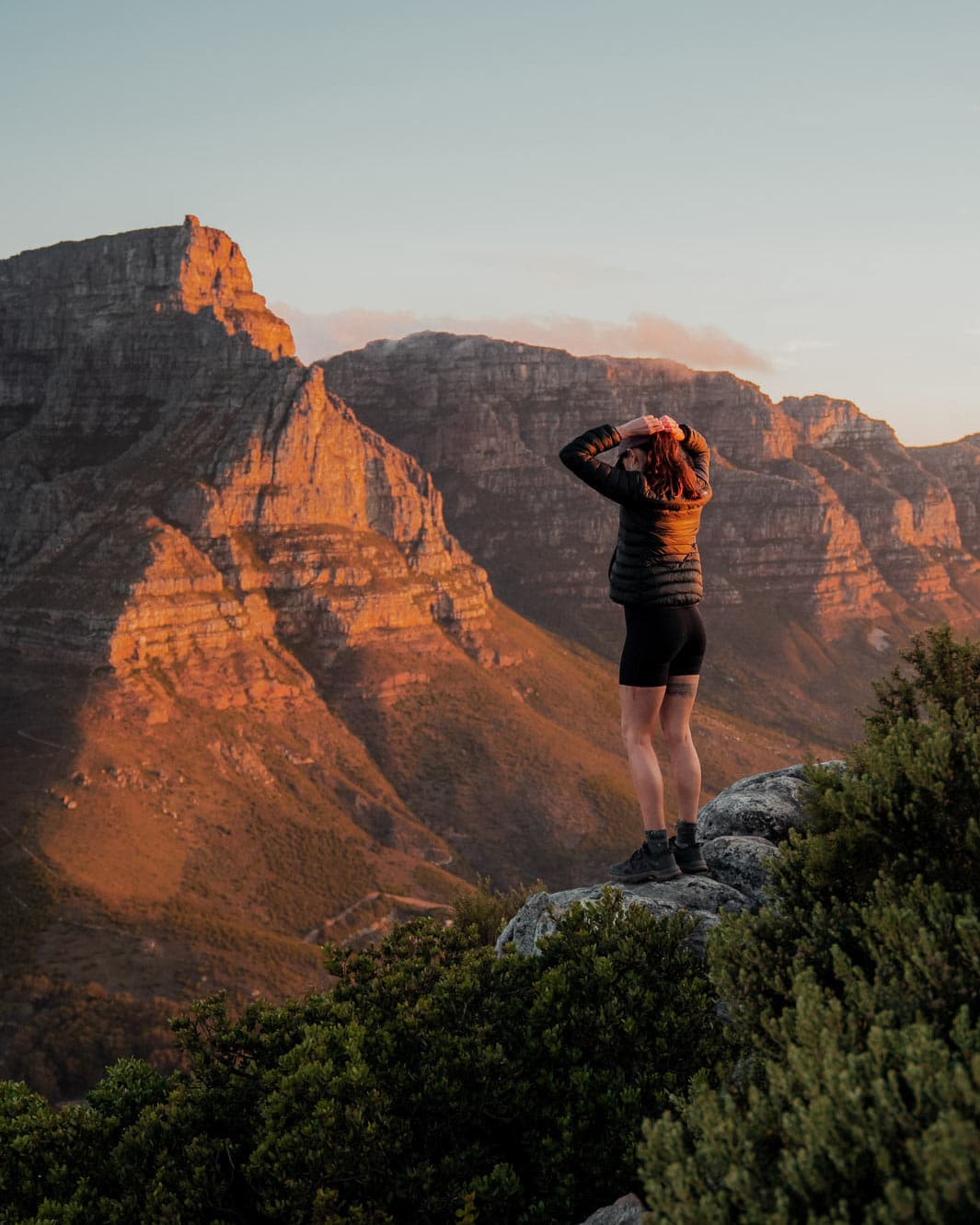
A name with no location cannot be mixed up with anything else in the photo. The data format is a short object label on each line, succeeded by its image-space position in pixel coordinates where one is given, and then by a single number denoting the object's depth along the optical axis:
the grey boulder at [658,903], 10.01
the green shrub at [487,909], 18.55
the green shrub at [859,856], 6.38
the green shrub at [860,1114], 4.18
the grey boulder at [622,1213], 6.58
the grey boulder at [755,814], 12.65
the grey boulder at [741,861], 10.98
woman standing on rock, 9.45
